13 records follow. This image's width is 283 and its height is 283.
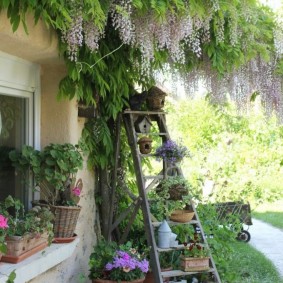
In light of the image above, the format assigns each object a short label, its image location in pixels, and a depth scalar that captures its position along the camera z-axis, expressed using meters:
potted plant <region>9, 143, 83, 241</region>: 2.87
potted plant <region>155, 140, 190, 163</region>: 3.80
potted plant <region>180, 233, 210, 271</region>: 3.46
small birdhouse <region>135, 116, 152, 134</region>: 3.88
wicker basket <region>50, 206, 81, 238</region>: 2.90
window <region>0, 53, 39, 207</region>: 2.88
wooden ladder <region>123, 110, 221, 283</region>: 3.43
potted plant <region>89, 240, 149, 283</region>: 3.22
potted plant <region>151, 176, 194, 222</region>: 3.68
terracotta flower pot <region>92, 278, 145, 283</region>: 3.21
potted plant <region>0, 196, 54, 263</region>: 2.38
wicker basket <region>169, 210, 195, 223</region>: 3.69
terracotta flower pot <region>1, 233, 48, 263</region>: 2.37
